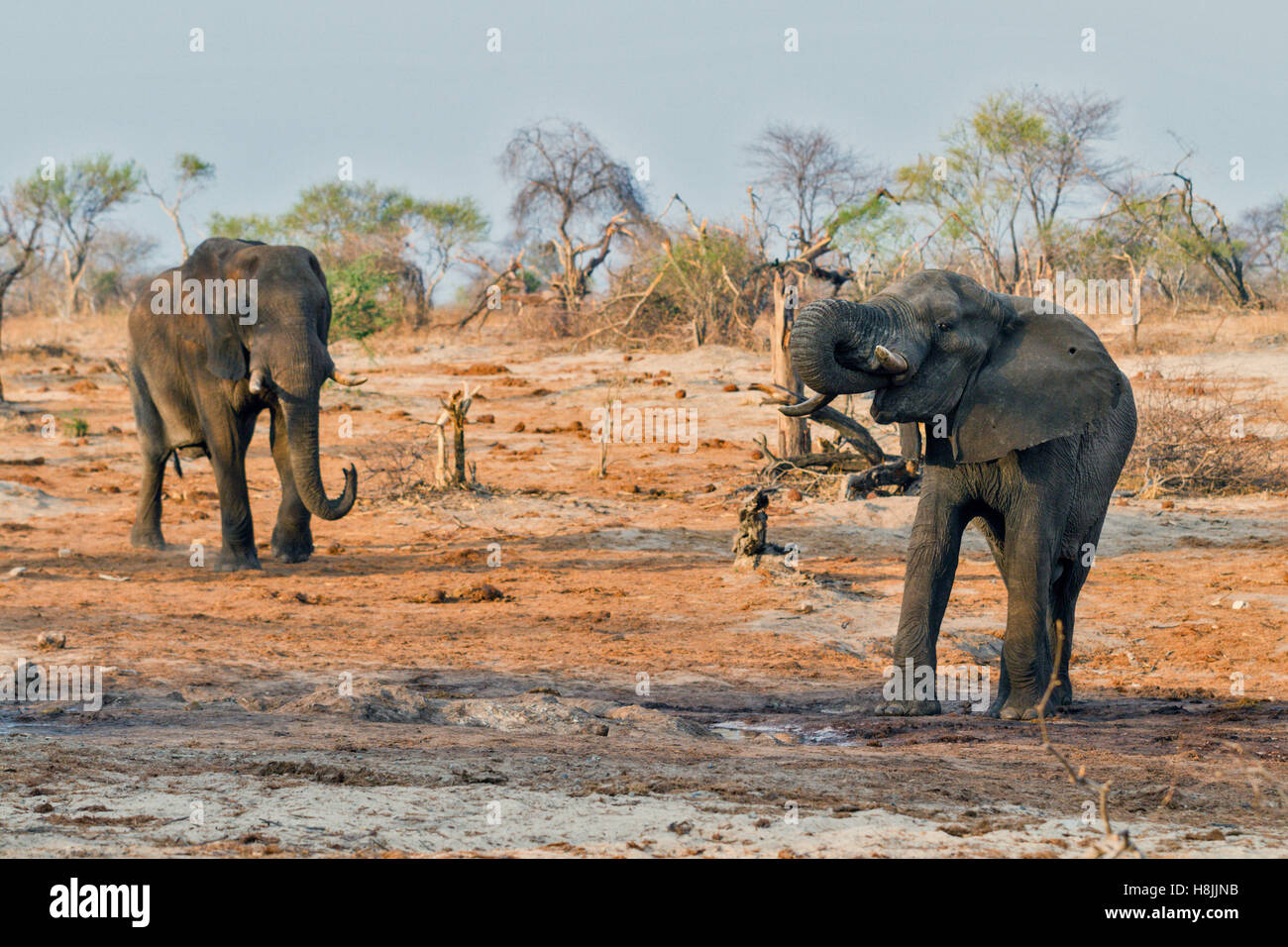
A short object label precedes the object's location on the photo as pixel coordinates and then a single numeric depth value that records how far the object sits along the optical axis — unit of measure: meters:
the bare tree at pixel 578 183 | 40.75
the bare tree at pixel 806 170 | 39.25
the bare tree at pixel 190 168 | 46.06
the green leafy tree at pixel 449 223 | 44.41
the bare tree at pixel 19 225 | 25.25
